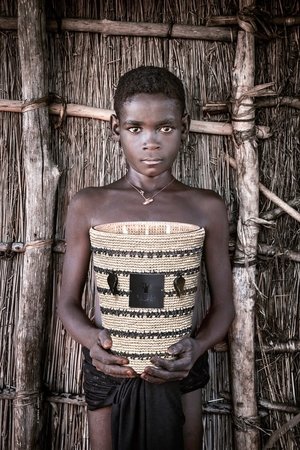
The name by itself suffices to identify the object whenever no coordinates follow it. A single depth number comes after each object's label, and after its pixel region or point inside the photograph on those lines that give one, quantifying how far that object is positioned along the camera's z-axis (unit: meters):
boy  1.89
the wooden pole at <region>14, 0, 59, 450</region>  2.32
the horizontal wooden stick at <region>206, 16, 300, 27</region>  2.33
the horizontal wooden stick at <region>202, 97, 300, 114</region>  2.35
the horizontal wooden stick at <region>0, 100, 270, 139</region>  2.38
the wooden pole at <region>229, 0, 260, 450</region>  2.29
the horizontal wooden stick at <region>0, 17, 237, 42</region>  2.38
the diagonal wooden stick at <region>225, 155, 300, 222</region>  2.32
